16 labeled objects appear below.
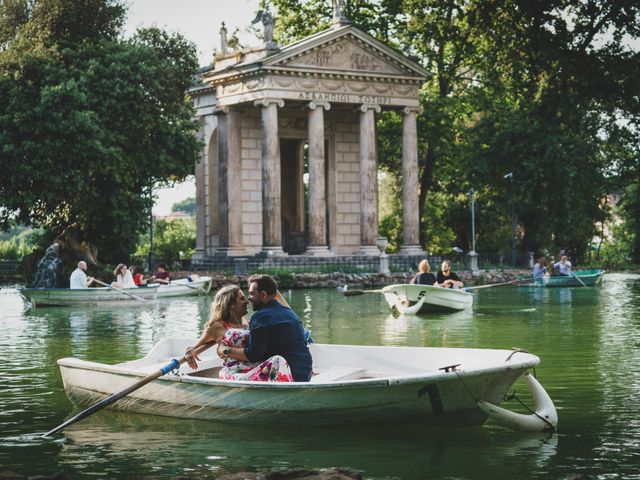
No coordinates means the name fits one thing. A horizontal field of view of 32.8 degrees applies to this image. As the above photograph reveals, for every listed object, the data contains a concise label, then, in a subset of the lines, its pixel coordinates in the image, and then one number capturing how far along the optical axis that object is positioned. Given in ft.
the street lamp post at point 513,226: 194.70
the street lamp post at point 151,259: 197.06
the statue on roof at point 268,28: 176.76
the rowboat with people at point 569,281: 149.38
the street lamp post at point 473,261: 179.52
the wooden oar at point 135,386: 40.45
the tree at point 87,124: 147.84
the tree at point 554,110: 148.97
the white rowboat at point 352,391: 38.19
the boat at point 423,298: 99.09
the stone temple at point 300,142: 177.37
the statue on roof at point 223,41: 195.31
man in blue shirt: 39.99
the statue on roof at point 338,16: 179.78
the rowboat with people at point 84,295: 114.52
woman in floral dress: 41.52
